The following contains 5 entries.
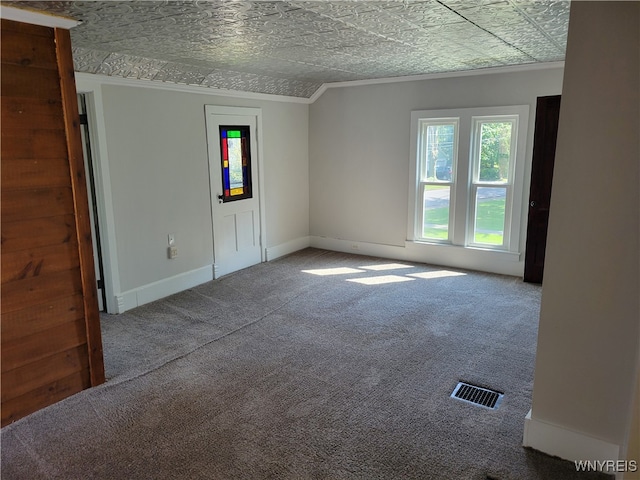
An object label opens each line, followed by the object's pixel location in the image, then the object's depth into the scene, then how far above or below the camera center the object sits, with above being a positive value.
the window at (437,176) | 5.64 -0.24
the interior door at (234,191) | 5.28 -0.40
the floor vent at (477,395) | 2.88 -1.54
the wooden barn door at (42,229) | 2.53 -0.42
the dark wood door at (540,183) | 4.84 -0.29
